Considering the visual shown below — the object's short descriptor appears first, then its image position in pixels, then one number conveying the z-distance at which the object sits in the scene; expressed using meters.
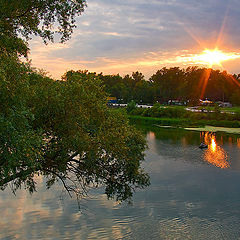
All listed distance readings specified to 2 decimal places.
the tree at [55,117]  10.89
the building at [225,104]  105.21
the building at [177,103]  121.12
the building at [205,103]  98.10
